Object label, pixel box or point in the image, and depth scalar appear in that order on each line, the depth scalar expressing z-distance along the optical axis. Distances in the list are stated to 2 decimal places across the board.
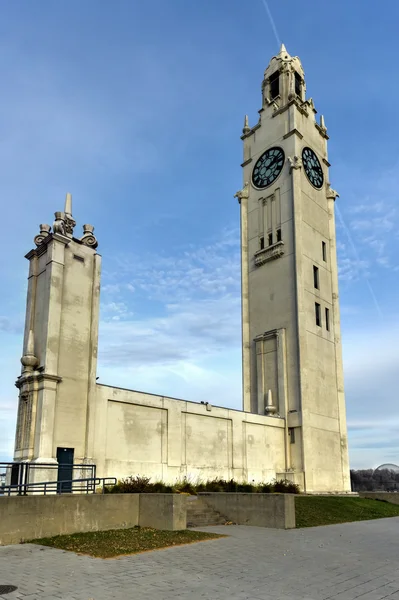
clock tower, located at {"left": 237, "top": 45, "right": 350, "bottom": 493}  44.91
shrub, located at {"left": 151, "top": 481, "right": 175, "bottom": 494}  25.14
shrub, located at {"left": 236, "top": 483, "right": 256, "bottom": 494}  33.47
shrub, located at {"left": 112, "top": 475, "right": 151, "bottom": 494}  23.69
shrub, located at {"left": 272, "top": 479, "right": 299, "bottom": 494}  34.19
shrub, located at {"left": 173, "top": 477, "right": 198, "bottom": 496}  28.78
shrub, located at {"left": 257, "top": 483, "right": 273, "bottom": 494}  33.81
